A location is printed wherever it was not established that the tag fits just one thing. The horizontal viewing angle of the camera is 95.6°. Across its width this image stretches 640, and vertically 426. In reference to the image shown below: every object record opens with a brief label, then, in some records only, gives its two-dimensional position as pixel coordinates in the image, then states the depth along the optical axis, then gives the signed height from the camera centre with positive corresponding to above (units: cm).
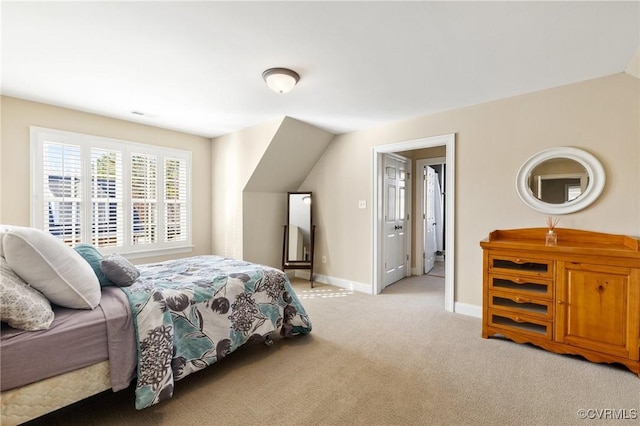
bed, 137 -75
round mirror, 262 +29
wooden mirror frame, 462 -59
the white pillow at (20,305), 135 -45
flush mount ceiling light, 245 +114
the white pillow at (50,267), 147 -30
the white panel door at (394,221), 437 -15
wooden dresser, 216 -69
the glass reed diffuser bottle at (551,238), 262 -25
